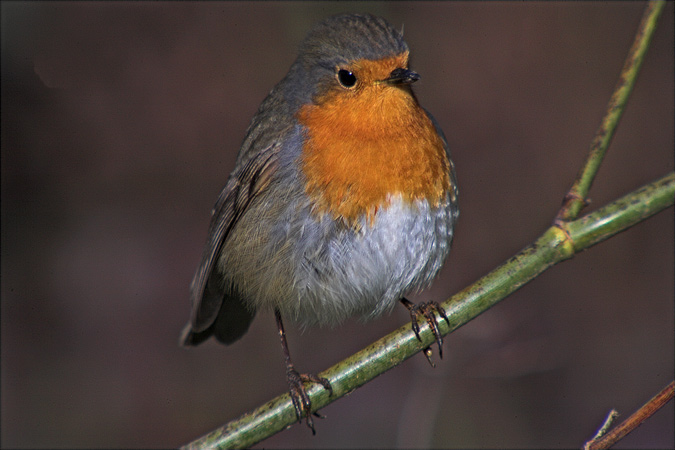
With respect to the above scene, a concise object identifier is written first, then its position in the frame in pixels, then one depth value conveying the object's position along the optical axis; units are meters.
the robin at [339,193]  2.01
